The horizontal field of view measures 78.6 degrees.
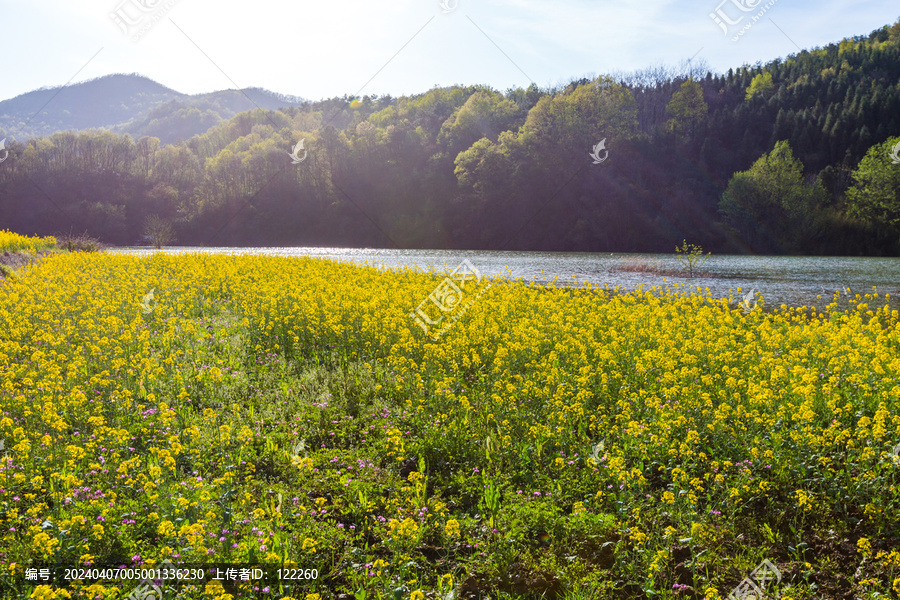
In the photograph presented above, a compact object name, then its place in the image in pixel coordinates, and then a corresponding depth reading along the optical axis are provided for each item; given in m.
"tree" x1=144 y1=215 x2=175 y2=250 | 73.94
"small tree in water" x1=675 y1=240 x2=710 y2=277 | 29.66
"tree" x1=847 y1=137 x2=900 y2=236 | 53.12
